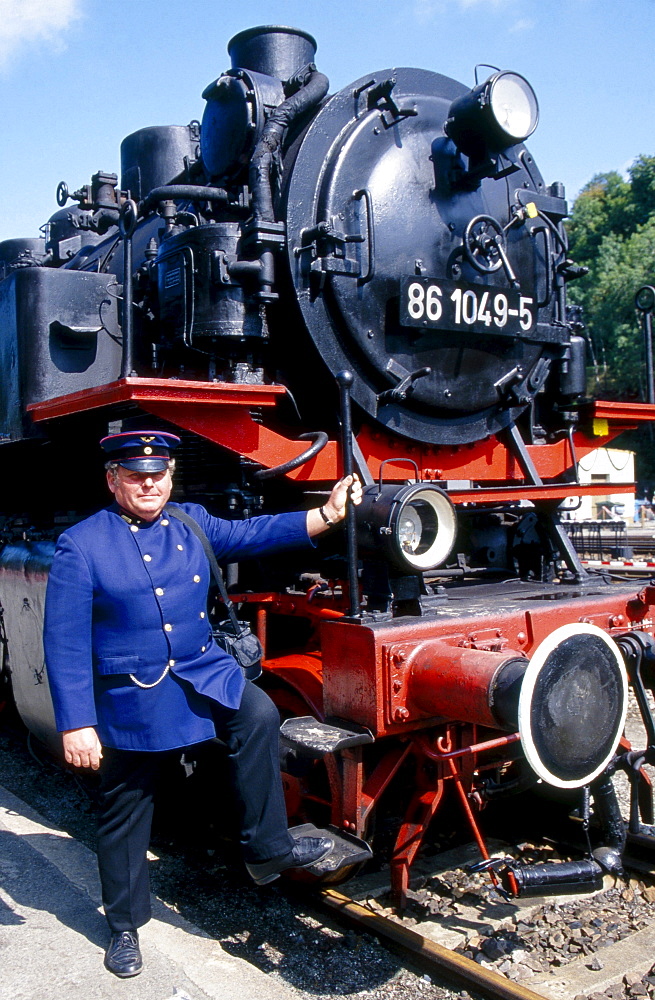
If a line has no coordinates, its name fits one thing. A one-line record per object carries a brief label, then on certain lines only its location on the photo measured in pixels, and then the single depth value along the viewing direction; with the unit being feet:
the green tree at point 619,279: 105.50
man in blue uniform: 8.38
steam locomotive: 9.64
